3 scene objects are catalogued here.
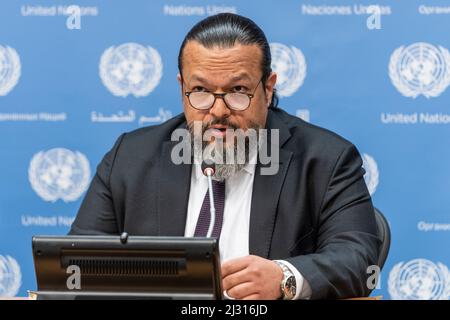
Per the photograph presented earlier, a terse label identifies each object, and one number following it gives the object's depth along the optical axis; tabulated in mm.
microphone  4647
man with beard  4891
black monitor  4387
